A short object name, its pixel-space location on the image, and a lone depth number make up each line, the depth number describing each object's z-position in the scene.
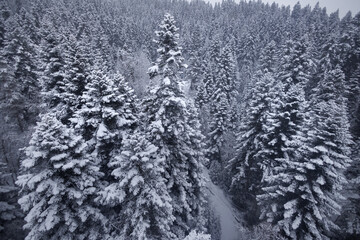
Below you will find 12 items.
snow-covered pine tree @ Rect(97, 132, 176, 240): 11.14
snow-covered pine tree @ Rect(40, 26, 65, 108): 18.89
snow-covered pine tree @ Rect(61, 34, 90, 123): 17.05
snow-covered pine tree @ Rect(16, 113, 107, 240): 10.09
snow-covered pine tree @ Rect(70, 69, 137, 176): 13.83
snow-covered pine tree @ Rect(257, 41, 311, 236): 16.22
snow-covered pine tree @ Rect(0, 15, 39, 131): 25.12
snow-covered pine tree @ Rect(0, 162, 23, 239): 11.27
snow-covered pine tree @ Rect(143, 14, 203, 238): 14.41
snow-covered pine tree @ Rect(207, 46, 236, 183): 31.09
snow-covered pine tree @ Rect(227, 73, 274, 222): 23.08
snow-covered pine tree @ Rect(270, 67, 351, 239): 14.60
